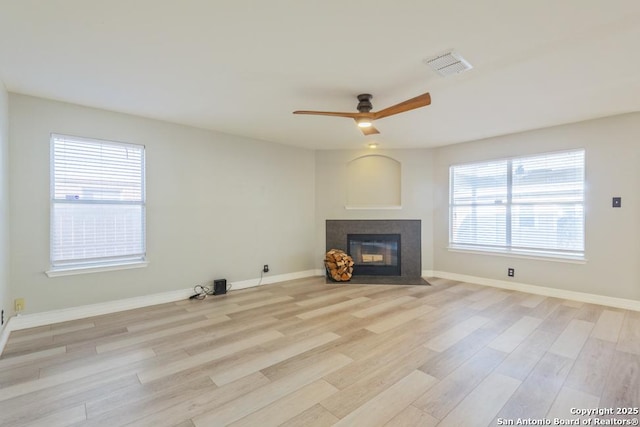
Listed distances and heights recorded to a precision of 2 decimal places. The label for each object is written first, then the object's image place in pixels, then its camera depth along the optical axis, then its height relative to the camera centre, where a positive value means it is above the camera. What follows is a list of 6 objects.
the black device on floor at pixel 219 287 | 4.35 -1.08
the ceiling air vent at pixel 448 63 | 2.31 +1.19
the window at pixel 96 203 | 3.32 +0.11
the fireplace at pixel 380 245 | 5.57 -0.62
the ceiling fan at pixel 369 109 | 2.63 +0.96
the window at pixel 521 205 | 4.14 +0.11
